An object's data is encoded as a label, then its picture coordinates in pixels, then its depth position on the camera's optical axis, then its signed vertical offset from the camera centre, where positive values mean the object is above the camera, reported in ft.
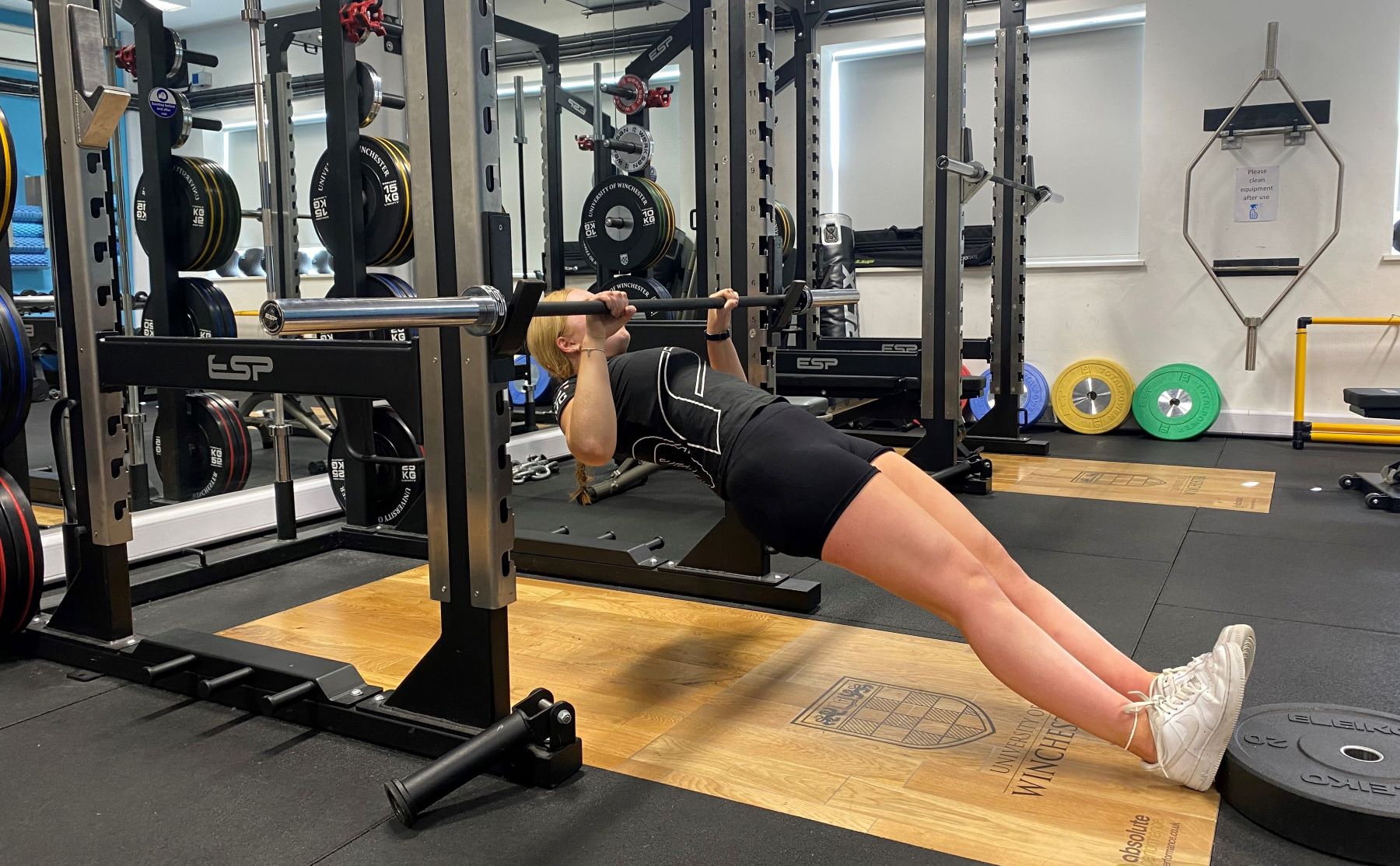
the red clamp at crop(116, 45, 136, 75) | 12.91 +3.24
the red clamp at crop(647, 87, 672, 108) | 18.19 +3.64
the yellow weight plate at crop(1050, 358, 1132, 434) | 20.59 -2.02
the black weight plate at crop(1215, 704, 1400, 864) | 4.95 -2.48
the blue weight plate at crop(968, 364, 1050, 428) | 21.31 -2.03
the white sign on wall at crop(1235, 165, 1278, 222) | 19.34 +1.82
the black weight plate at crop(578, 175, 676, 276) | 17.46 +1.39
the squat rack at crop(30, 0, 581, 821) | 5.88 -0.71
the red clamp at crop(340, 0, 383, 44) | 10.82 +3.08
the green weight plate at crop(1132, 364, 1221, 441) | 19.76 -2.09
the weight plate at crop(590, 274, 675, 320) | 17.65 +0.32
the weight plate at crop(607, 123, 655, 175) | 17.98 +2.70
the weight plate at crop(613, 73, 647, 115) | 18.15 +3.73
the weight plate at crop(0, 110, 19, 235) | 7.61 +1.11
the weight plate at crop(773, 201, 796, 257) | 19.58 +1.39
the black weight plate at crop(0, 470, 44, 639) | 7.83 -1.80
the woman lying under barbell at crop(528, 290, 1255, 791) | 5.59 -1.27
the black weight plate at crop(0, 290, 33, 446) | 8.09 -0.38
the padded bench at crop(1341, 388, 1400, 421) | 13.01 -1.43
